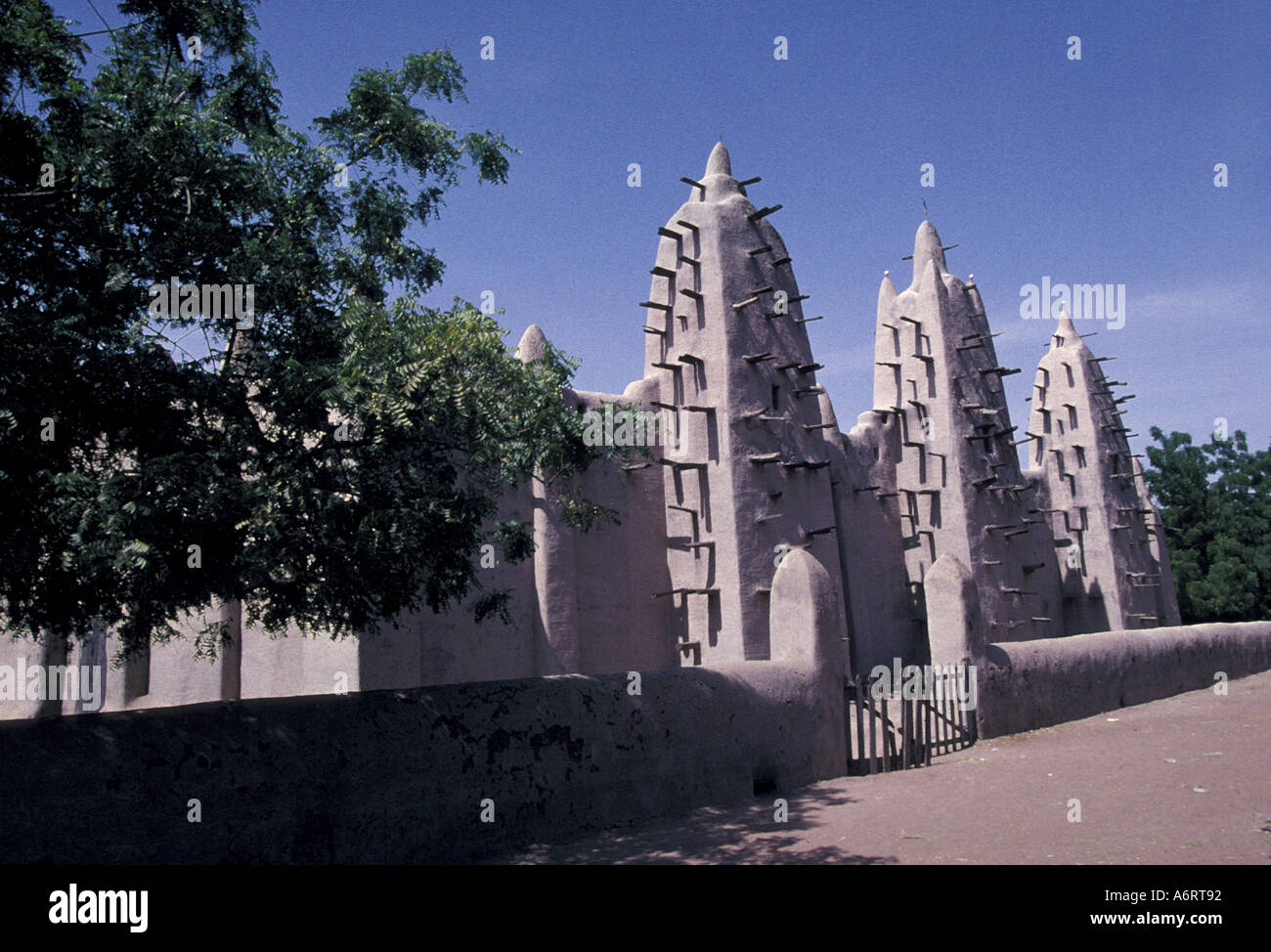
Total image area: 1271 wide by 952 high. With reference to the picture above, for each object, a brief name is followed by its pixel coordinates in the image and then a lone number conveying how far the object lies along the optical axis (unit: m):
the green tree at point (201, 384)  6.39
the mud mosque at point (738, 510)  15.11
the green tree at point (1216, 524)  35.34
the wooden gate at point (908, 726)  11.88
